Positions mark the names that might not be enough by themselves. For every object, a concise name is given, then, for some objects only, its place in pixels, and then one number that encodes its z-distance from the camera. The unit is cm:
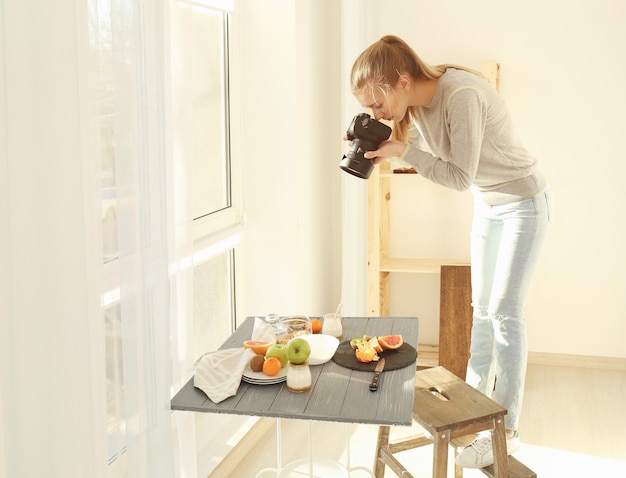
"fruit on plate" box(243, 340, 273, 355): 192
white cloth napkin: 173
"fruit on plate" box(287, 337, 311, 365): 176
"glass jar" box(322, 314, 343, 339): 207
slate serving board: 185
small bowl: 189
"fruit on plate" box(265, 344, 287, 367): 185
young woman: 209
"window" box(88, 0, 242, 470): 157
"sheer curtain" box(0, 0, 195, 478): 123
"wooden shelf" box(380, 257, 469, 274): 356
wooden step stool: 208
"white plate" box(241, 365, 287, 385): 177
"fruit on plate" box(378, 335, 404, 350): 195
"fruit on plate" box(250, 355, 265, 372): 183
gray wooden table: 161
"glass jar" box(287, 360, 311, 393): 173
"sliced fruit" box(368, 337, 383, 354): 193
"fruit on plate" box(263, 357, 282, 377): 180
